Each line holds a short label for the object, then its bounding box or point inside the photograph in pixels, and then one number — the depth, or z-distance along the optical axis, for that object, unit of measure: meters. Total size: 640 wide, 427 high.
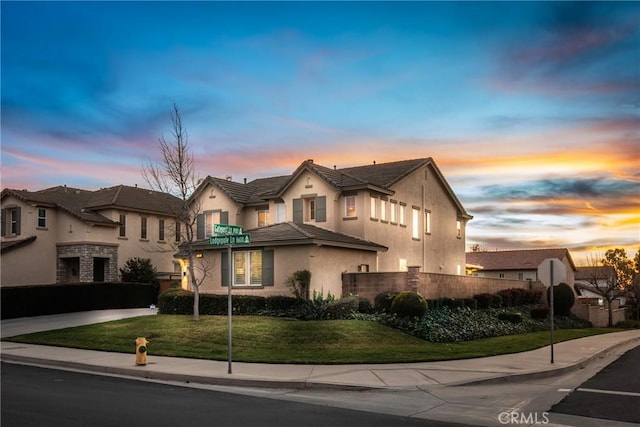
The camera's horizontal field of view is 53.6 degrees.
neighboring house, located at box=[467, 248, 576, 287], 76.00
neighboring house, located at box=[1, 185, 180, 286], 43.91
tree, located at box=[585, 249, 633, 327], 76.51
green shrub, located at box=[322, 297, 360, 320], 25.84
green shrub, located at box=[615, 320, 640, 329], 53.66
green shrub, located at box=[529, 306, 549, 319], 38.44
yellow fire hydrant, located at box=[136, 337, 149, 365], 16.59
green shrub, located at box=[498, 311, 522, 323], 32.99
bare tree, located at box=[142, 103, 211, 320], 27.00
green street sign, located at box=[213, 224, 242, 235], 15.52
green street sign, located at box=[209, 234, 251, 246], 15.61
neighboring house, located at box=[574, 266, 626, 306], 69.35
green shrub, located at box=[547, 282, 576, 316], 43.53
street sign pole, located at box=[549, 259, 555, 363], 18.25
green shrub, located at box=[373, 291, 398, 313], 27.00
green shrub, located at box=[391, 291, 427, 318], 25.12
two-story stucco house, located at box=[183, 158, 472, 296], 30.66
